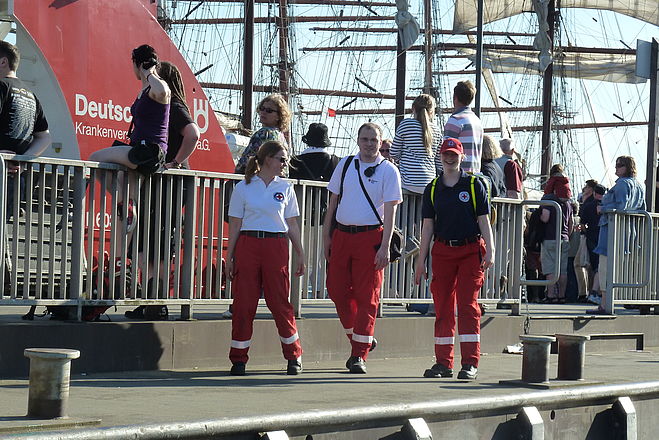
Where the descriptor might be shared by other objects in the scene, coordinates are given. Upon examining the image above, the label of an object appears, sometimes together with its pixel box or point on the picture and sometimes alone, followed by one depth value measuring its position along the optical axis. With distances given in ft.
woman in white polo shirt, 56.13
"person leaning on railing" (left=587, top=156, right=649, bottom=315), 91.09
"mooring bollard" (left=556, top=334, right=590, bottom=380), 57.93
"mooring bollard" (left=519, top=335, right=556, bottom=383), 54.85
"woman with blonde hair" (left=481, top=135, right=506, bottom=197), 83.56
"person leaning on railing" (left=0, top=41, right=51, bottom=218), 56.39
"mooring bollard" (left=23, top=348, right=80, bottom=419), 37.73
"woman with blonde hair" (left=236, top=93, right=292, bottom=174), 61.36
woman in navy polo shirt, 59.47
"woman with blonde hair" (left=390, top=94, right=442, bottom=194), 72.54
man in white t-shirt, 58.85
